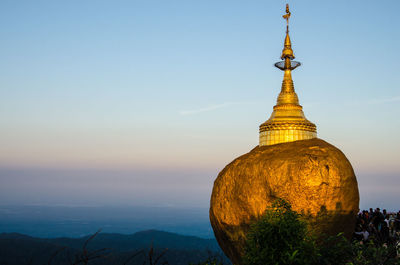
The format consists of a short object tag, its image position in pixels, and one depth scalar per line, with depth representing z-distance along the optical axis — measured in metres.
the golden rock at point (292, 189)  13.31
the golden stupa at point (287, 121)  18.47
